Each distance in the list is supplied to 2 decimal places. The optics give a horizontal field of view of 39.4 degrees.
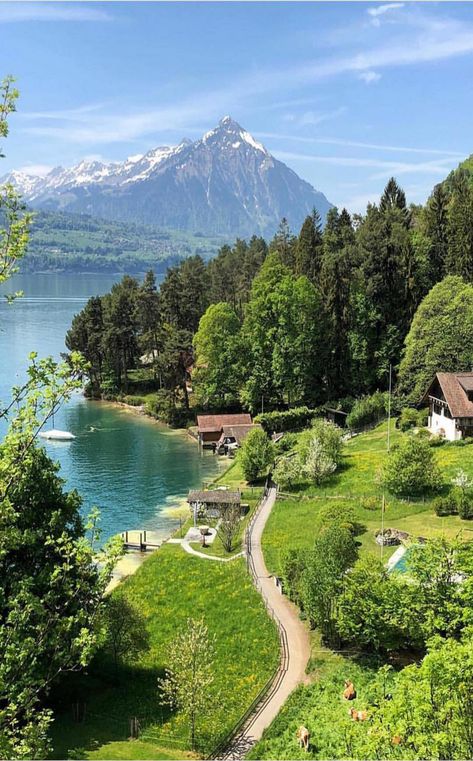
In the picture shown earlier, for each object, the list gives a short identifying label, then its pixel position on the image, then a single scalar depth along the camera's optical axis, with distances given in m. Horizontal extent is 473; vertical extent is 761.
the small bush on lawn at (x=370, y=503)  48.94
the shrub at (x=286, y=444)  68.93
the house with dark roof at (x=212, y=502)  54.06
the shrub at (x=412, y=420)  68.19
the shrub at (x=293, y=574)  38.22
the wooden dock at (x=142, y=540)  49.19
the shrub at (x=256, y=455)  61.03
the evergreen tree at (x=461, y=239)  81.19
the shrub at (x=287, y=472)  56.59
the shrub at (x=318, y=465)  56.38
